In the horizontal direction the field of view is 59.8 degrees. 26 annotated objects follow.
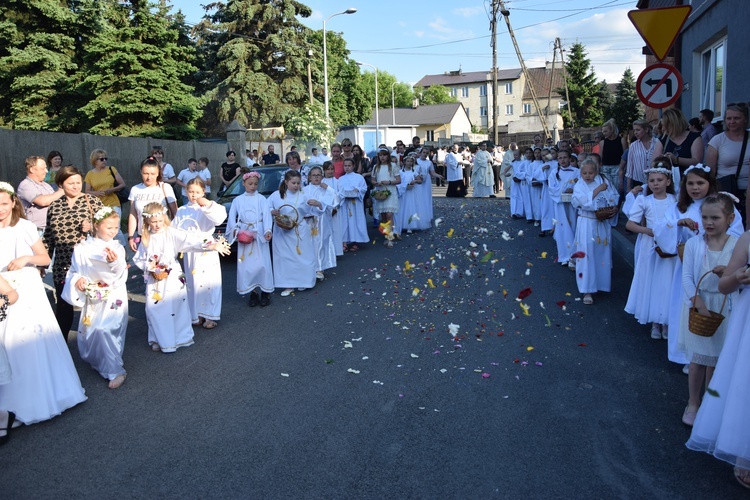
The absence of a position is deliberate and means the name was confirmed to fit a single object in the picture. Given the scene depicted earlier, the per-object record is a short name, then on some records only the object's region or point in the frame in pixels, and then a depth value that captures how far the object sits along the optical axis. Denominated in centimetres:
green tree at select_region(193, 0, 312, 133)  4509
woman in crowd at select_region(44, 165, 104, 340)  664
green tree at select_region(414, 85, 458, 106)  11400
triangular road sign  809
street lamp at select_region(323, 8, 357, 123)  3504
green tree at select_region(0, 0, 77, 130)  2944
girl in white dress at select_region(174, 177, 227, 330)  774
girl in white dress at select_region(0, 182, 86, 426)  500
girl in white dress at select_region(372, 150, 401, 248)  1440
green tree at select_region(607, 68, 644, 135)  3644
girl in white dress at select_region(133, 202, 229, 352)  679
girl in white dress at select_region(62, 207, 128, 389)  591
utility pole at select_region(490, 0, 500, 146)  3516
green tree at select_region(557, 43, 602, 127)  6681
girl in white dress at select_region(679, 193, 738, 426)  446
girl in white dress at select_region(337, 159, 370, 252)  1330
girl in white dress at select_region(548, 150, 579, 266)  1088
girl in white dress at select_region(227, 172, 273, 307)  878
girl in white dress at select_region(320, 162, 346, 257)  1253
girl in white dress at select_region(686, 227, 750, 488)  370
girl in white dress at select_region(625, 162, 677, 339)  664
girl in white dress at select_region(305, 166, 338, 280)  1049
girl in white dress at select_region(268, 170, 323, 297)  980
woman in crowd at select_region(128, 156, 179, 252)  832
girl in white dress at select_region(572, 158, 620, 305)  855
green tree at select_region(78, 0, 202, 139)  2988
